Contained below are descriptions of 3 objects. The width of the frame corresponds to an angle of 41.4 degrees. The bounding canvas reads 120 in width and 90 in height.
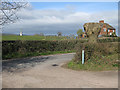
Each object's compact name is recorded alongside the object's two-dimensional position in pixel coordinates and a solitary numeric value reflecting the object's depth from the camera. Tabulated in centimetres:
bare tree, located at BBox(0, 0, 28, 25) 979
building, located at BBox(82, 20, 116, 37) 6851
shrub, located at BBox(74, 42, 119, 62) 1032
